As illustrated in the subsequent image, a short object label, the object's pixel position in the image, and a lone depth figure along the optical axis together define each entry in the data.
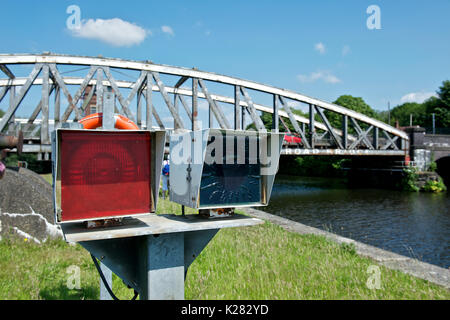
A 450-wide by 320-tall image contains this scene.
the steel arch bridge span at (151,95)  17.53
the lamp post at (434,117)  50.79
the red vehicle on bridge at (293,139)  26.89
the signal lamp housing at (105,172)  2.24
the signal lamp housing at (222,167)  2.56
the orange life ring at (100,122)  2.63
